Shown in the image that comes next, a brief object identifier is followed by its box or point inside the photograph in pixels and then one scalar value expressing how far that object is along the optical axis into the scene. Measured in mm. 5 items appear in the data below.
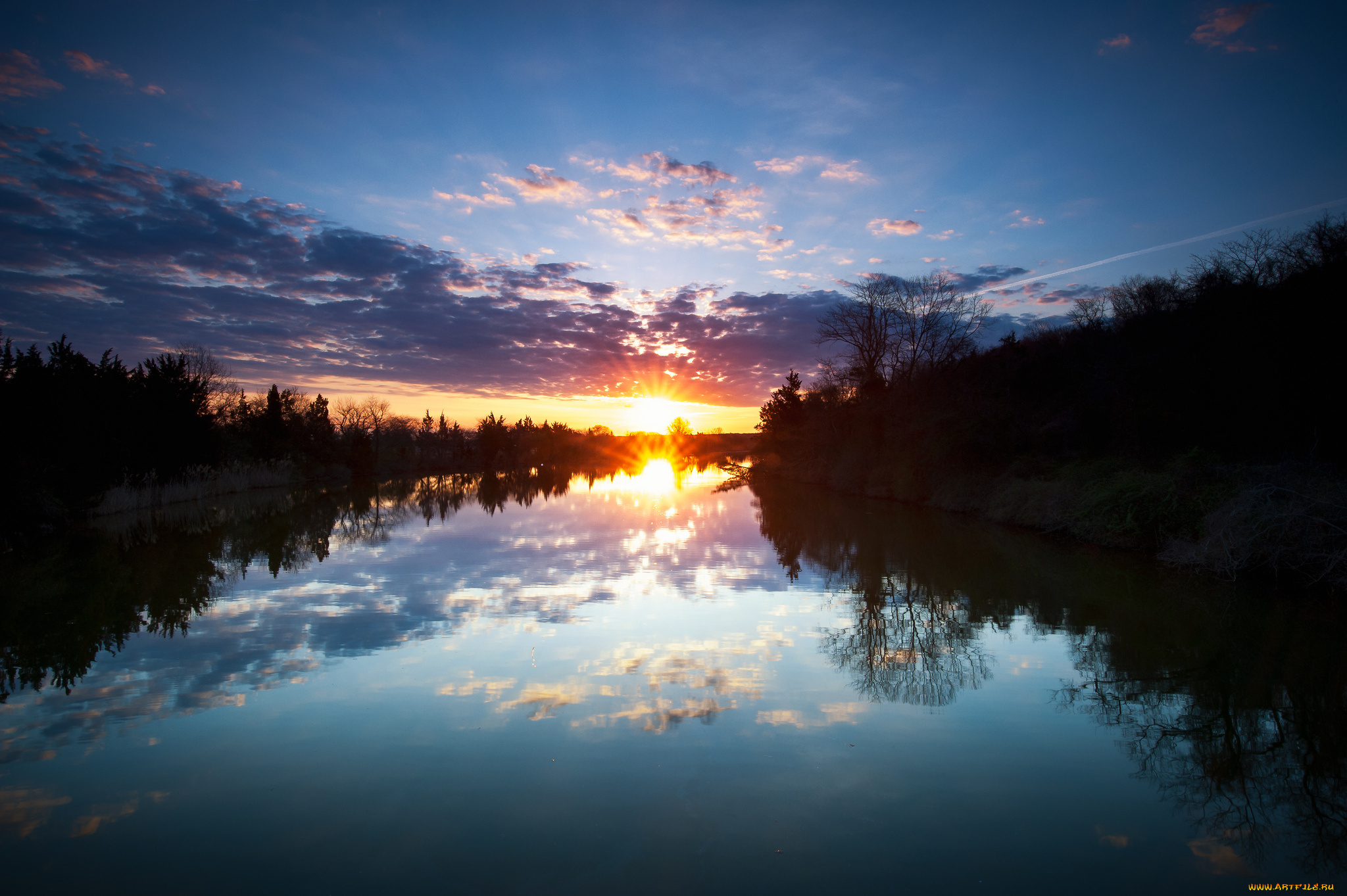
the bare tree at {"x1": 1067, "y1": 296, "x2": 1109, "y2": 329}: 24203
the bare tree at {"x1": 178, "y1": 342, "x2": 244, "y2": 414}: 41372
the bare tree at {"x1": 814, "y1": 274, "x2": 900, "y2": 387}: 33875
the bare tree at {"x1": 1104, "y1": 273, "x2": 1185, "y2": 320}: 18016
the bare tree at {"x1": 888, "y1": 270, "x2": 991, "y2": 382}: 31781
